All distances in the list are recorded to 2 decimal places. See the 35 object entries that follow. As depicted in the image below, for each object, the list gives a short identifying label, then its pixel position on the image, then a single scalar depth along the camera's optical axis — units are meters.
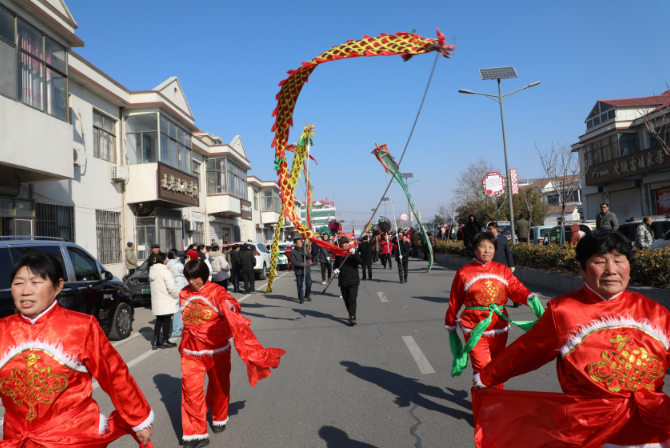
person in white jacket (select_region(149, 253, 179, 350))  7.50
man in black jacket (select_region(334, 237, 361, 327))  8.78
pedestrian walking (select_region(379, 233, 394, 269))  21.11
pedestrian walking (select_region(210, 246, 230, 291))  11.72
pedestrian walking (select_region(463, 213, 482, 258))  14.20
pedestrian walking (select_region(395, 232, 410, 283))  15.38
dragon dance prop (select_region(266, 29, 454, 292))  4.99
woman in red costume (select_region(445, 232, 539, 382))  4.06
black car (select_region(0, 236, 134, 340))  5.78
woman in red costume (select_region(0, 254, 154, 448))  2.18
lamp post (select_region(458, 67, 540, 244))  19.12
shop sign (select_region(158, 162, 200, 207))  19.41
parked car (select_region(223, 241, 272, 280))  18.77
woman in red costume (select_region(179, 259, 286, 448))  3.74
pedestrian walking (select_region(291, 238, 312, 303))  12.24
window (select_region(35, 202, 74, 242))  13.40
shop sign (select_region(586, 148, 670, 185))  24.19
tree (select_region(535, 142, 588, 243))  20.47
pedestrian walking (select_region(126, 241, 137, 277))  16.69
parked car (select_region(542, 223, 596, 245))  18.77
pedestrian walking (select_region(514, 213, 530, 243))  15.82
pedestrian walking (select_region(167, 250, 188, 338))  8.55
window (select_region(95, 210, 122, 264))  16.91
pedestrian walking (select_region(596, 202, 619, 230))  11.99
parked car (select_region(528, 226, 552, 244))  24.75
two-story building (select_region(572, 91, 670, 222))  25.83
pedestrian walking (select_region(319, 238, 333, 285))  15.94
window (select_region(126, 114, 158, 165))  19.33
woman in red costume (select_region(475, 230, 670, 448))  1.98
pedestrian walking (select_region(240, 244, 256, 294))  14.27
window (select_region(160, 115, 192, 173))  20.42
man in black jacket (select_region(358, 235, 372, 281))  15.93
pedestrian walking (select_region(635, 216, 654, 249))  12.14
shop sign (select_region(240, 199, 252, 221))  35.06
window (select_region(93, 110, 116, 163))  17.17
